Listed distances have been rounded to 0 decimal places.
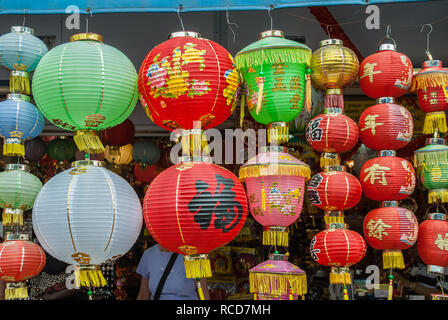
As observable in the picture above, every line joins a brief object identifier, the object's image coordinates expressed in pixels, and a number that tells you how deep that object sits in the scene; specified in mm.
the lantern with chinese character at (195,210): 2131
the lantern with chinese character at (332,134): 2717
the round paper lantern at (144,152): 4582
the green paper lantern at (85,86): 2279
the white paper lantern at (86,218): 2215
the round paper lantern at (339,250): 2627
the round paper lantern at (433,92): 2865
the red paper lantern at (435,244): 2863
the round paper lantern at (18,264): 2568
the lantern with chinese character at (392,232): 2768
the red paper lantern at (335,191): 2717
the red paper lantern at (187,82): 2211
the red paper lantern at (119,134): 3963
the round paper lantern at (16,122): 2717
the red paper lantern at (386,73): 2766
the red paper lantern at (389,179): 2797
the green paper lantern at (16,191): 2664
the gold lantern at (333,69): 2672
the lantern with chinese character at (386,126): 2783
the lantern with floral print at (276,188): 2521
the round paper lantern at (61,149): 4406
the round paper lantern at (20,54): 2746
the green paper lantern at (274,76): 2426
